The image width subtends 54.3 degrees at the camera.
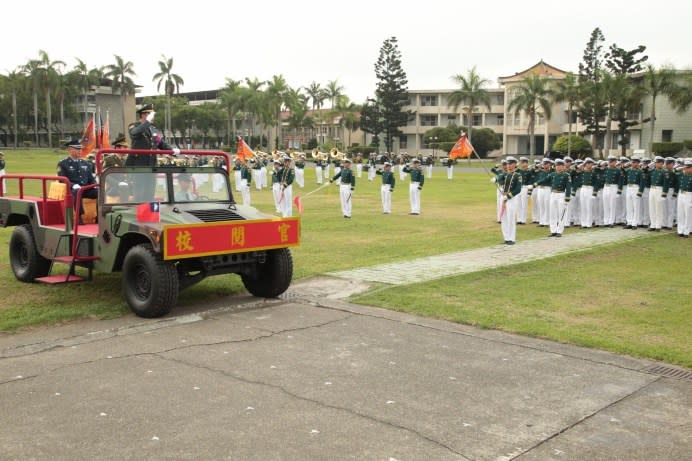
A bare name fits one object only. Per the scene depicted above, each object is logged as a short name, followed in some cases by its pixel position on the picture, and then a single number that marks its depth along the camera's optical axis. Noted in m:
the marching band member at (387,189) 22.61
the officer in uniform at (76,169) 9.87
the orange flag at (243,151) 26.36
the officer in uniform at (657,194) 17.47
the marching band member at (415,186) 22.16
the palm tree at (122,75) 80.12
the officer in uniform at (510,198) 15.06
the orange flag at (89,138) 16.32
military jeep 7.98
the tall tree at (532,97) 68.19
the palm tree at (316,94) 97.25
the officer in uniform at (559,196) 16.73
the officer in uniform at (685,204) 16.53
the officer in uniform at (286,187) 21.32
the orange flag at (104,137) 16.62
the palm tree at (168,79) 82.94
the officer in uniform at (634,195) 18.06
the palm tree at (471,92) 73.81
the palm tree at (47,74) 81.50
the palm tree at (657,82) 52.97
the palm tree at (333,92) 93.56
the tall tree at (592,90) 60.97
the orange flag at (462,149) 18.31
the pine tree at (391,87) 83.94
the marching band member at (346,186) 20.86
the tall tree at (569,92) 63.44
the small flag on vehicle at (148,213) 8.06
